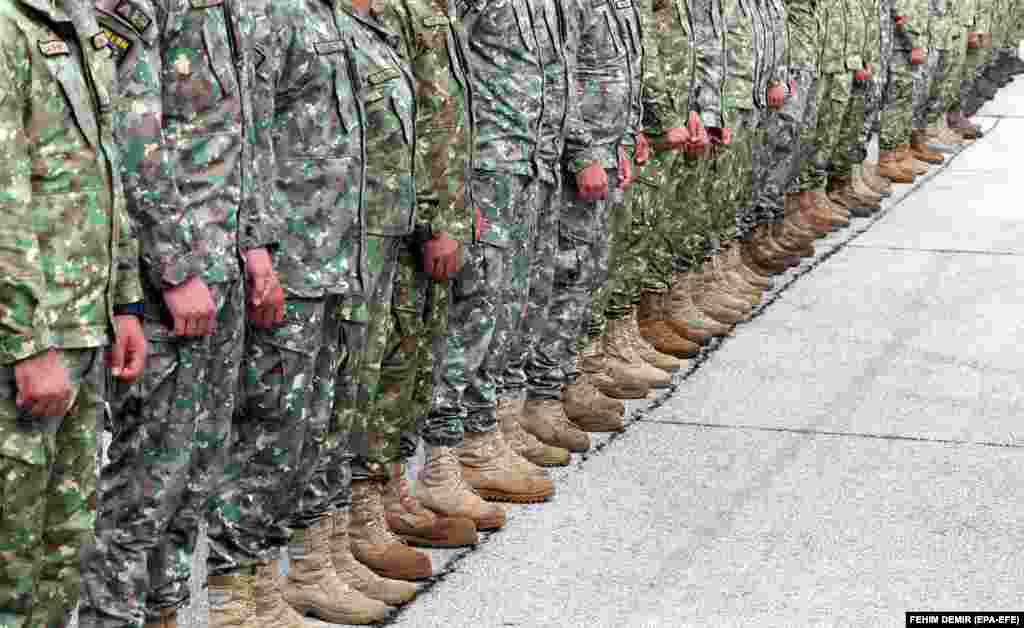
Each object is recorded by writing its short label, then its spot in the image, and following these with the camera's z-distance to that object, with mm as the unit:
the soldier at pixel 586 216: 6953
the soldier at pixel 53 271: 3422
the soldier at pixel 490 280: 5961
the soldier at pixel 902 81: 13711
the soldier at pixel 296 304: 4613
